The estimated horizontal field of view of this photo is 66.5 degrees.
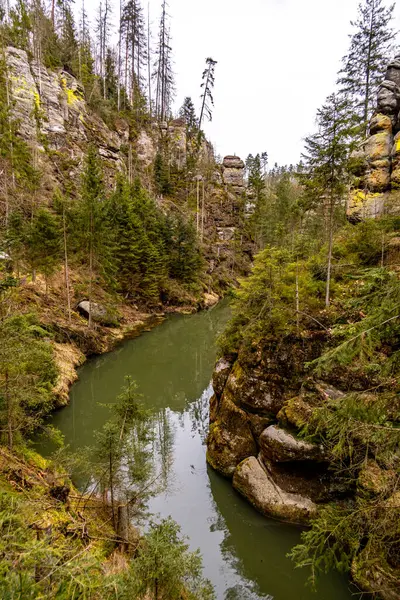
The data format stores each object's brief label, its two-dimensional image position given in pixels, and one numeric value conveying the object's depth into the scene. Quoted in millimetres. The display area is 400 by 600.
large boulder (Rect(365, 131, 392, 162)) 15844
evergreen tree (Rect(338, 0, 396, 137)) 20688
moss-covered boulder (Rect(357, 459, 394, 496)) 6685
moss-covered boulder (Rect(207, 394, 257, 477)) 10016
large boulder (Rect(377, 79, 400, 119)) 16312
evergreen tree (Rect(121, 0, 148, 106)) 48188
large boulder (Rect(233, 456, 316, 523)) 8312
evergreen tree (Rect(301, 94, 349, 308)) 10398
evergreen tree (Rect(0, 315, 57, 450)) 7020
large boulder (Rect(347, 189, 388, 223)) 15531
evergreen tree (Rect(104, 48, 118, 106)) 47081
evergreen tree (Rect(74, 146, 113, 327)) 20172
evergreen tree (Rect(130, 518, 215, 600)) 4449
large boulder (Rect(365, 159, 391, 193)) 15562
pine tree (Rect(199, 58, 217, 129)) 40875
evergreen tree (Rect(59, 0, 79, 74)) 40344
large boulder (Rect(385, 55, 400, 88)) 16953
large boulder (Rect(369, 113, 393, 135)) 16078
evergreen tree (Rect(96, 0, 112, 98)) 50375
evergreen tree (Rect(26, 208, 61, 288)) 18953
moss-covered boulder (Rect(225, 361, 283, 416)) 9945
